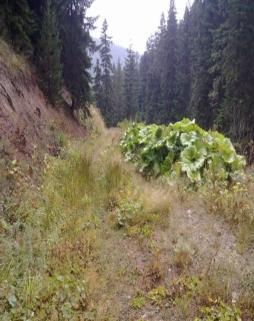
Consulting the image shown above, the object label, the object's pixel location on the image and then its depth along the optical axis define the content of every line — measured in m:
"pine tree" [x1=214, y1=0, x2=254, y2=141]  15.52
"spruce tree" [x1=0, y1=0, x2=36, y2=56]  11.10
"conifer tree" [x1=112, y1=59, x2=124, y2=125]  47.64
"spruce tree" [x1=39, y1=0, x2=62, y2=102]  12.79
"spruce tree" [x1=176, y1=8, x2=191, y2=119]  34.00
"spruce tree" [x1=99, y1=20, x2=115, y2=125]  37.66
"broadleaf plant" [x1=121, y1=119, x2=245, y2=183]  6.94
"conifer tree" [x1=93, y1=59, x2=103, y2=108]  37.47
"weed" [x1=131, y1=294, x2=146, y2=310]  3.56
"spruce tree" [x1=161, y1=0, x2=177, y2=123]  35.47
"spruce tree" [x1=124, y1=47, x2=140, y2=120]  43.97
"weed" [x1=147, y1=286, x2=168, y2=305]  3.62
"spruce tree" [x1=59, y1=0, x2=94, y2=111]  16.27
